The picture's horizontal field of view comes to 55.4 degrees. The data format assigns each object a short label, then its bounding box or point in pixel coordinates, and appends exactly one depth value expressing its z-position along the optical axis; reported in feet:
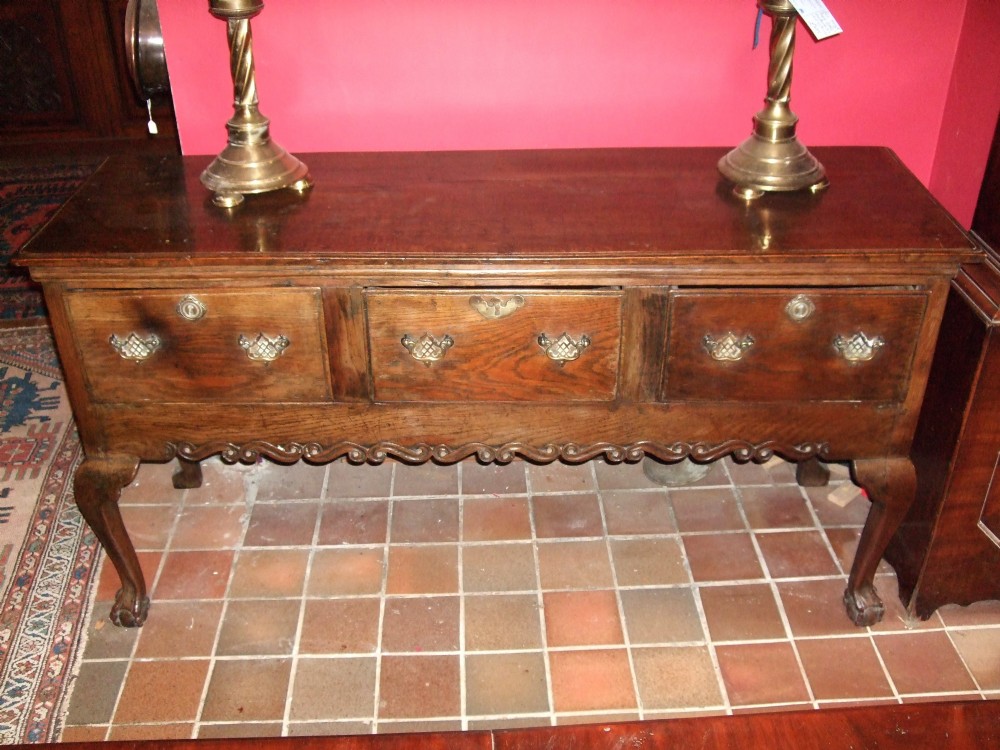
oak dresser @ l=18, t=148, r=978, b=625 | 5.63
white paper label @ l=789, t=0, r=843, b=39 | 5.94
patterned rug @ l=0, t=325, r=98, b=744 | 6.57
